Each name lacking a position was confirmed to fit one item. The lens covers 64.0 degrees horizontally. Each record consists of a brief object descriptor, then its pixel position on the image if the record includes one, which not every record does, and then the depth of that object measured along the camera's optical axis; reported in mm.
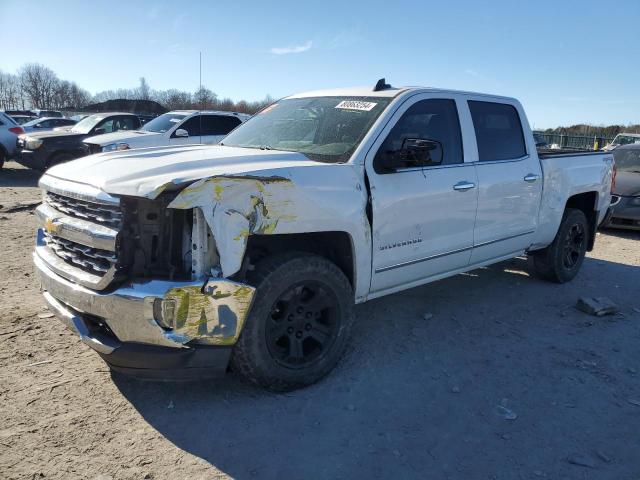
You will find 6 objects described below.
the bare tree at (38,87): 81000
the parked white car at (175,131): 11297
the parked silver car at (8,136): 13945
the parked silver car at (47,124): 20312
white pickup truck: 2797
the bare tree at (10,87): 83250
